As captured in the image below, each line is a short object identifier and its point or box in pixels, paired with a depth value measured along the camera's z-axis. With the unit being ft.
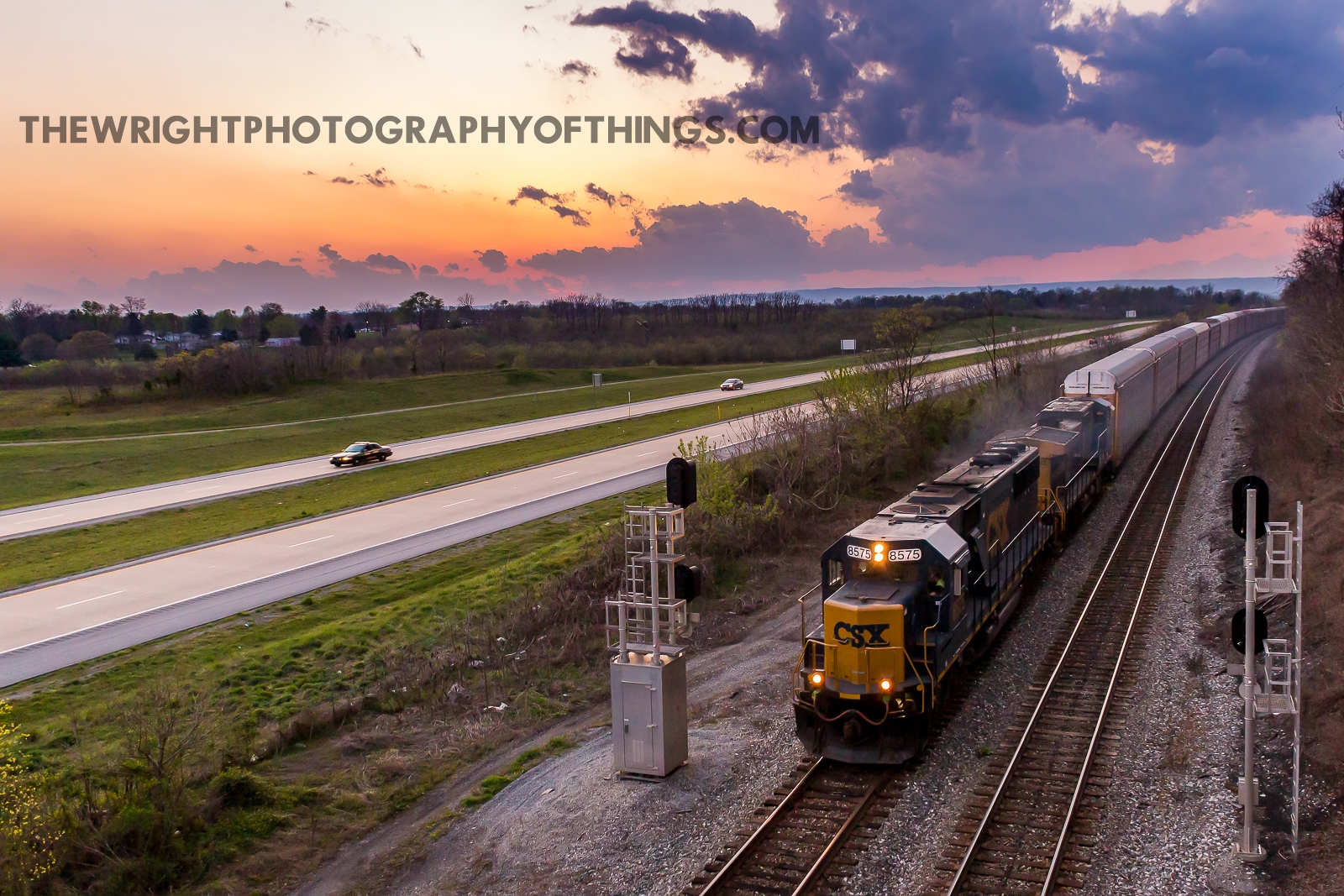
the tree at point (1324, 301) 108.88
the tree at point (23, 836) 37.50
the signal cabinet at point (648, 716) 47.06
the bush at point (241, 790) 47.52
